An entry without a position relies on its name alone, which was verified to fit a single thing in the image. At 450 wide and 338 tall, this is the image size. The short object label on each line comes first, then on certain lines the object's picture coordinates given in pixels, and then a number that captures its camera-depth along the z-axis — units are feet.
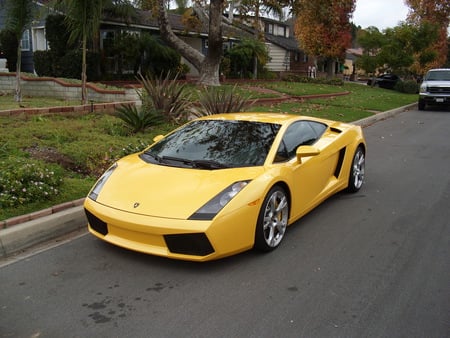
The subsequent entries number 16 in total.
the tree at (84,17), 37.52
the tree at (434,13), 139.74
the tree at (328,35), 108.17
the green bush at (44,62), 64.59
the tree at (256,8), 63.89
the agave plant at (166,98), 33.88
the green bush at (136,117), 30.66
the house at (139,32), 70.74
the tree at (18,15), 37.63
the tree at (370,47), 113.29
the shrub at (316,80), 106.01
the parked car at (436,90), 66.69
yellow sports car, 13.09
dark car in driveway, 118.83
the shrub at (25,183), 16.75
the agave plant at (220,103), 32.14
